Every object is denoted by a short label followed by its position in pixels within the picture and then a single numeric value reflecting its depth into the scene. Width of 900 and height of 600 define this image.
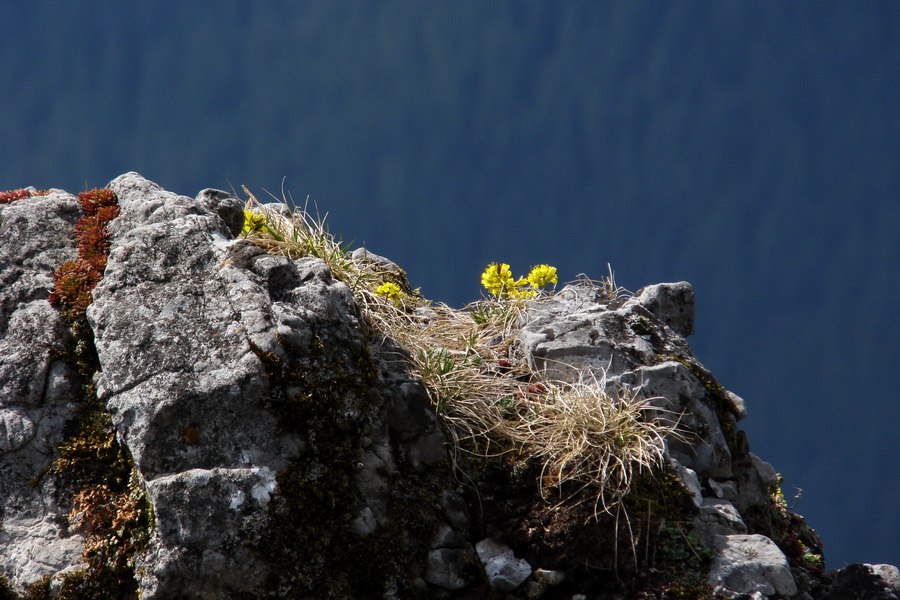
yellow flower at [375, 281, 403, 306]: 15.04
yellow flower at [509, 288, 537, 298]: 16.36
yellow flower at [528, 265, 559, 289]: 16.73
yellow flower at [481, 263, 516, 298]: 16.89
